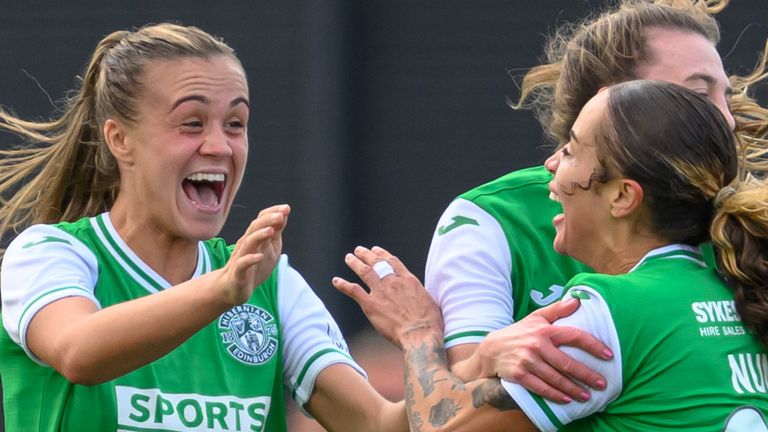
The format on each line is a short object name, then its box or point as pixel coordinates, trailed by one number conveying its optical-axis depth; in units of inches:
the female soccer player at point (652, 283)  403.4
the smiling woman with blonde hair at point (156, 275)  414.7
